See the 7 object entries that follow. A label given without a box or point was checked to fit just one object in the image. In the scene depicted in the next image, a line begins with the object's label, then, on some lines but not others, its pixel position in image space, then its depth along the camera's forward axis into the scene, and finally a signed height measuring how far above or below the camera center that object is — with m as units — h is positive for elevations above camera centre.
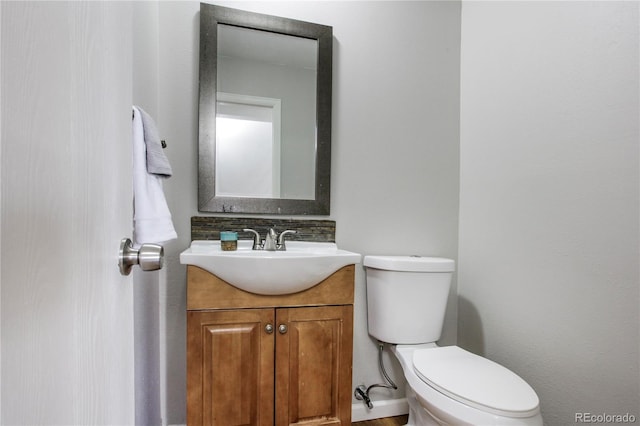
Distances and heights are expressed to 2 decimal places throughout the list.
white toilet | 0.95 -0.57
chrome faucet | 1.43 -0.16
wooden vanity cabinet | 1.14 -0.55
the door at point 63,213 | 0.21 -0.01
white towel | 0.95 +0.01
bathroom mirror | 1.48 +0.44
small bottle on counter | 1.38 -0.16
